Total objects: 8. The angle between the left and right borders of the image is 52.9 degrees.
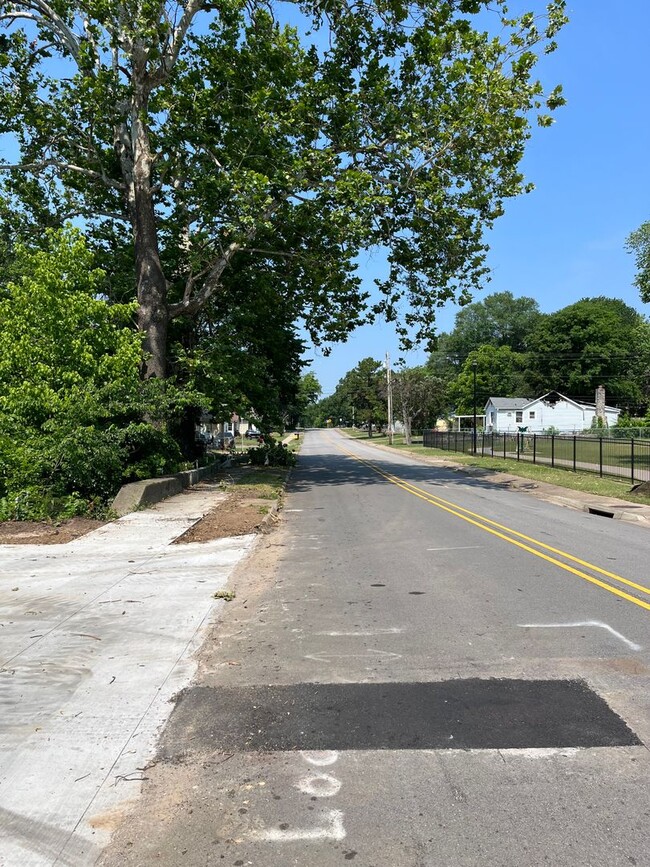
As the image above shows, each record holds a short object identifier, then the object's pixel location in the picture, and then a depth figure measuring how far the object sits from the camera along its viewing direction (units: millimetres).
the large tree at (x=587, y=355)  96938
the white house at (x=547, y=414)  82312
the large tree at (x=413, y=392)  67312
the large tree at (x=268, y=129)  16609
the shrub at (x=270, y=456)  32500
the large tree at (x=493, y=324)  131625
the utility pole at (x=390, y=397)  67438
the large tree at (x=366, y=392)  90750
